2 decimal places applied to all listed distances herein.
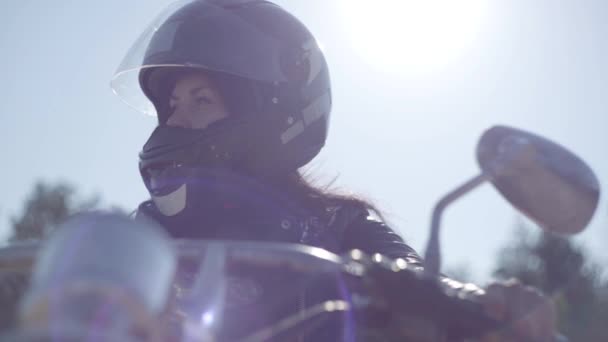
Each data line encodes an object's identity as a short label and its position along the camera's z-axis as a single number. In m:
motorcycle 0.74
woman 2.83
